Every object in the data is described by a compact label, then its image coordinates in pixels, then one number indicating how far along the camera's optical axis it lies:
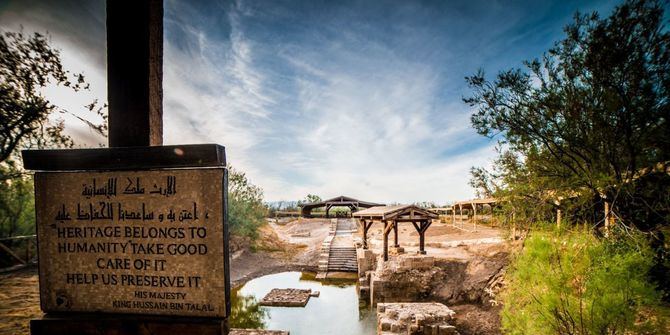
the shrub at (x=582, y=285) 3.91
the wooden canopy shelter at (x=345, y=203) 31.08
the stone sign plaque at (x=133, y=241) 1.40
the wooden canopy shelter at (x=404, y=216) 11.84
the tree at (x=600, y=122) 4.89
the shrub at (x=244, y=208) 18.78
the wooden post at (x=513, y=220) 6.54
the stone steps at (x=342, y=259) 16.60
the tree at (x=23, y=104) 6.62
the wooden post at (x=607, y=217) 5.09
